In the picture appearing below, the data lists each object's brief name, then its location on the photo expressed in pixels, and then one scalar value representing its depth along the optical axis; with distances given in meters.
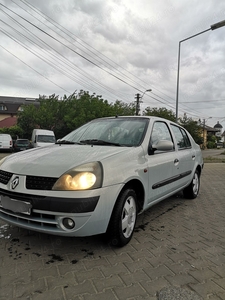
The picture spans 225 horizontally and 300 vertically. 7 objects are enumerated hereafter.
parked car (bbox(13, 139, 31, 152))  20.33
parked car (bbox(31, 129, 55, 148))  18.89
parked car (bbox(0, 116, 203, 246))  2.28
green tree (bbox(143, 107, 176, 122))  32.08
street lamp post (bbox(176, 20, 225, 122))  9.10
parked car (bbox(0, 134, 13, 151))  19.27
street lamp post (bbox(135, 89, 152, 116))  29.90
